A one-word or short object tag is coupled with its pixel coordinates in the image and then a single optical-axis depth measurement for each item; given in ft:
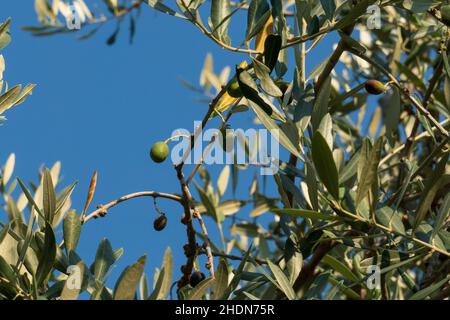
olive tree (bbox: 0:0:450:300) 3.59
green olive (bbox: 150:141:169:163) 4.02
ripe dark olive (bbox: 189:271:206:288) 3.98
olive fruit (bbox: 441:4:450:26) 3.87
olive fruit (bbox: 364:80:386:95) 3.96
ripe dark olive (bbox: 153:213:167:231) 4.26
